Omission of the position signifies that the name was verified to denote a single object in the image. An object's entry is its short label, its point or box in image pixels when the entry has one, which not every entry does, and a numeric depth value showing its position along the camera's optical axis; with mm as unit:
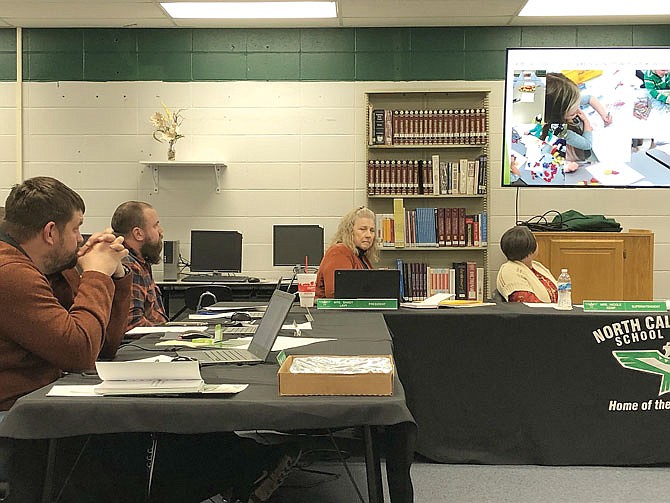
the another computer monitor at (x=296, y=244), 6695
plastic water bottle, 4254
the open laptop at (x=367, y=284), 4230
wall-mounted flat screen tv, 6371
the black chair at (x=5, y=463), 2115
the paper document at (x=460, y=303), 4414
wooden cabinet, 6145
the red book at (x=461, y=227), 6617
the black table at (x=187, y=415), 2031
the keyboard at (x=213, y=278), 6398
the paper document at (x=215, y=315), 3967
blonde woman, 5102
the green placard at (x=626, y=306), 4121
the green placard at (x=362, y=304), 4254
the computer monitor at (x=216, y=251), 6680
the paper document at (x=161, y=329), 3383
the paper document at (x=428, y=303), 4309
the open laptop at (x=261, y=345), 2656
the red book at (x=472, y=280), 6708
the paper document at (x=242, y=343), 2977
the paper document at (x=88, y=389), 2117
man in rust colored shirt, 2387
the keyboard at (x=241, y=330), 3424
